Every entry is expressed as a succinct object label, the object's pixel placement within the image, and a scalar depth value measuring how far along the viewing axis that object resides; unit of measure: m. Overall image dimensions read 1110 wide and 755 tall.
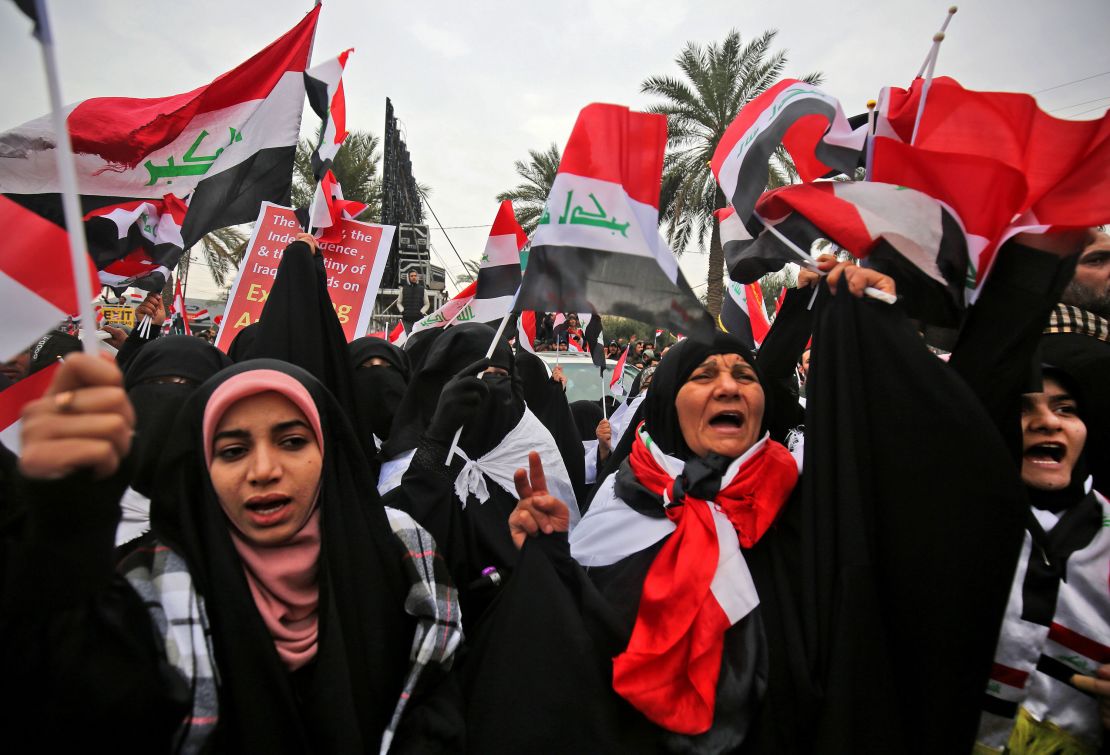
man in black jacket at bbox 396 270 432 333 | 9.77
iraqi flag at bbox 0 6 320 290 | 2.25
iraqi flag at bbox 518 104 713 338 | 2.16
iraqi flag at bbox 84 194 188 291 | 2.81
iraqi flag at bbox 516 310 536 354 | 4.51
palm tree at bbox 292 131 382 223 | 17.55
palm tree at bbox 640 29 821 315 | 14.45
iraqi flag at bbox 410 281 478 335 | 4.95
